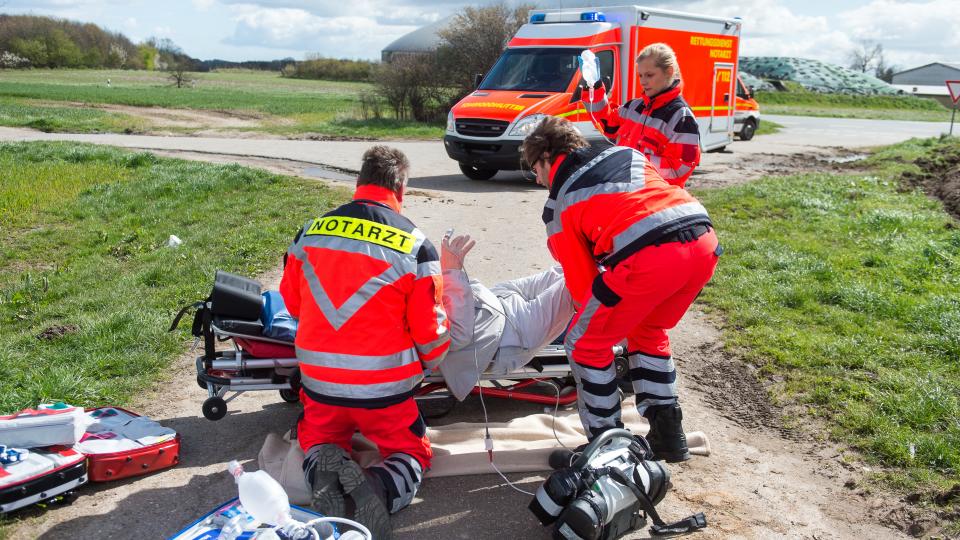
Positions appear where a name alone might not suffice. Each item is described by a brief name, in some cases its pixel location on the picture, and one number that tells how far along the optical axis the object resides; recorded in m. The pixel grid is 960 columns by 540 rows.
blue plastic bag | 4.64
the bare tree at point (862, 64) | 97.75
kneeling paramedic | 3.79
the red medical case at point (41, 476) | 3.66
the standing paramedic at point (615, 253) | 3.89
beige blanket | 4.23
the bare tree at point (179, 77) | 54.72
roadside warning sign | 21.38
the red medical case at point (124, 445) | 4.03
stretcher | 4.52
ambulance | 12.92
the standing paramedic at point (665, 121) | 6.19
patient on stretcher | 4.43
